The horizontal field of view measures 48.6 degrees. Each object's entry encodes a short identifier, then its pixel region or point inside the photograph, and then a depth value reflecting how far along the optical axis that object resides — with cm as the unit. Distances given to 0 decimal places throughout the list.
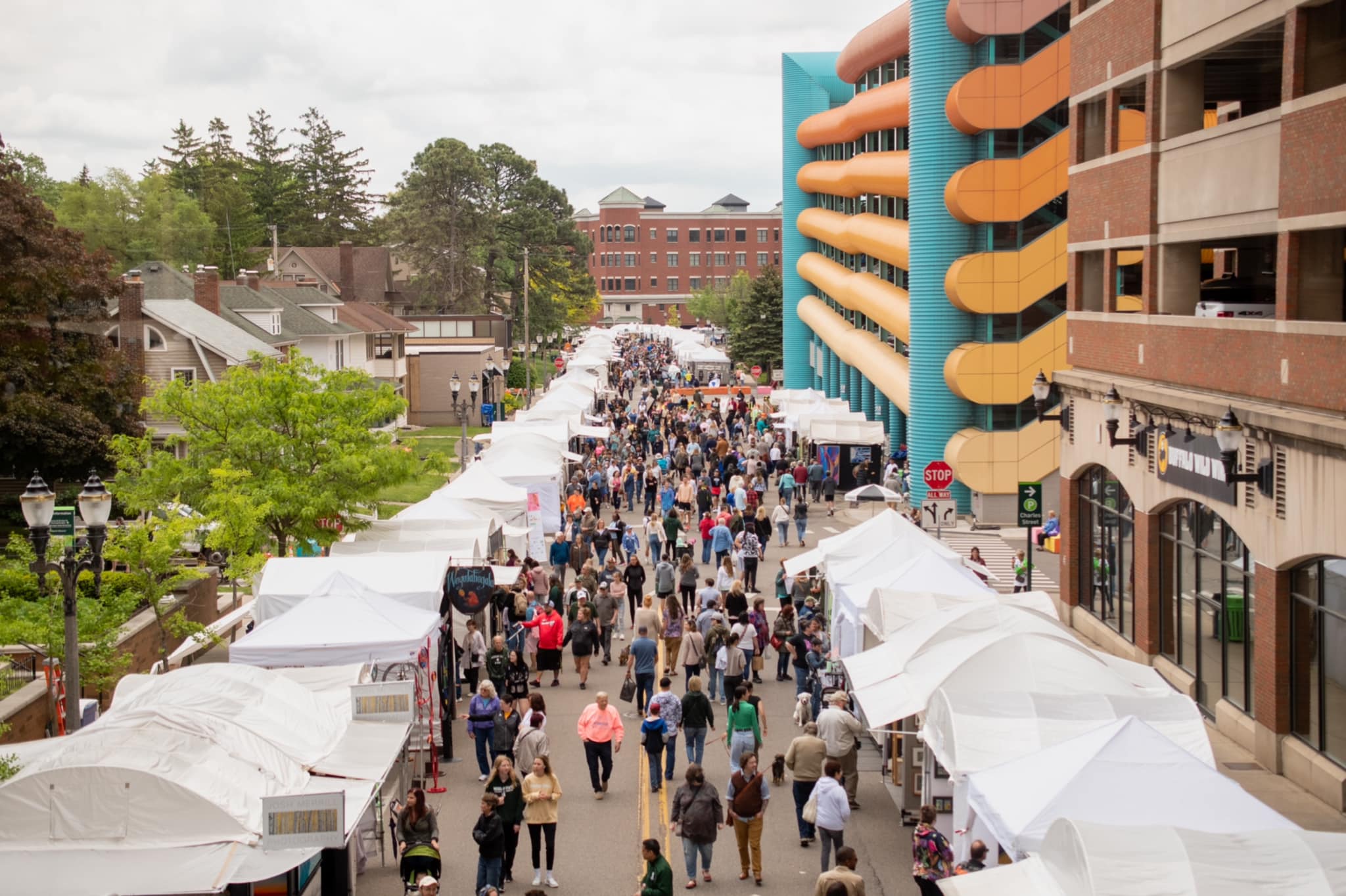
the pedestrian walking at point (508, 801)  1410
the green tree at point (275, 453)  2677
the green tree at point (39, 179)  12175
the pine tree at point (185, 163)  13238
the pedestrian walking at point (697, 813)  1392
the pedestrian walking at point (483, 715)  1731
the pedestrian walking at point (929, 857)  1265
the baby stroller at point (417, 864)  1305
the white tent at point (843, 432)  4447
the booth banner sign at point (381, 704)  1470
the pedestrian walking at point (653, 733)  1697
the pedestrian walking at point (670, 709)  1742
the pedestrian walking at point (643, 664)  2002
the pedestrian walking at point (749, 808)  1423
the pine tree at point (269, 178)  13188
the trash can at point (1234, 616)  2012
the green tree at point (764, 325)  9844
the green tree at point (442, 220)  10181
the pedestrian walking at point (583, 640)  2306
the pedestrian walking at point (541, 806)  1434
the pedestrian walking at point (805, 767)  1529
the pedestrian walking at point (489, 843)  1345
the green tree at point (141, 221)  10738
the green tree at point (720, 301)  13400
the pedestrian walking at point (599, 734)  1688
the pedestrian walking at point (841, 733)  1588
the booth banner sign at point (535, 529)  3038
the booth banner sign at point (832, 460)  4569
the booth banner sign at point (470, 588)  2072
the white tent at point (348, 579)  1875
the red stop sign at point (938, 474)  2693
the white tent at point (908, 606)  1778
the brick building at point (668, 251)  18138
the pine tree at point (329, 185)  13388
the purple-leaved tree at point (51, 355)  3803
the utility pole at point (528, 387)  7500
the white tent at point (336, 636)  1728
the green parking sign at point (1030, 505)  2453
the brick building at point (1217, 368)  1759
